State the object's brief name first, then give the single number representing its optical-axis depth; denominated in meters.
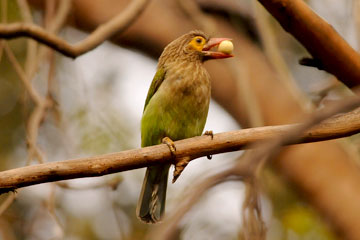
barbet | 7.01
